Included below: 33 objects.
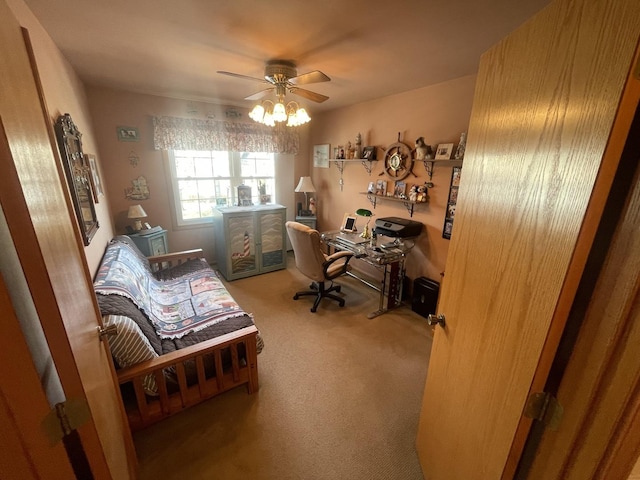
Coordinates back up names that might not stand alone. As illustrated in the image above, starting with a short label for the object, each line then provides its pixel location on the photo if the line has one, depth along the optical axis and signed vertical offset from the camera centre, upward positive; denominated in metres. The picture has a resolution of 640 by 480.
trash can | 2.73 -1.29
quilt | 1.78 -1.09
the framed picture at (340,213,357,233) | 3.41 -0.70
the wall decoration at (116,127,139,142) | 3.04 +0.35
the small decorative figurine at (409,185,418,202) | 2.88 -0.26
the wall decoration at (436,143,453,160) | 2.48 +0.18
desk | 2.71 -0.92
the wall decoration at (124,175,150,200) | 3.21 -0.30
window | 3.58 -0.16
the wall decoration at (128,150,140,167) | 3.15 +0.07
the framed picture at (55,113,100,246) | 1.61 -0.07
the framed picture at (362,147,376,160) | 3.28 +0.19
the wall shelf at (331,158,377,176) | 3.39 +0.10
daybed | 1.43 -1.10
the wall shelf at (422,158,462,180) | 2.41 +0.07
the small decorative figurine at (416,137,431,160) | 2.66 +0.19
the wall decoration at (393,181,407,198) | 3.03 -0.22
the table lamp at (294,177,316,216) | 4.03 -0.27
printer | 2.80 -0.61
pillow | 1.37 -0.92
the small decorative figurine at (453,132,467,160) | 2.30 +0.20
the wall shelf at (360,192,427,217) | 2.95 -0.36
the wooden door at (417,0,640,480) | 0.53 -0.09
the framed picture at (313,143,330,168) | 4.08 +0.20
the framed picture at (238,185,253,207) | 3.79 -0.41
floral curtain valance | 3.25 +0.40
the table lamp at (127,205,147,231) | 3.08 -0.55
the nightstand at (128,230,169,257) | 3.06 -0.89
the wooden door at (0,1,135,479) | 0.54 -0.18
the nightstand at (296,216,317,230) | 4.25 -0.83
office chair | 2.66 -0.93
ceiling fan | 2.02 +0.68
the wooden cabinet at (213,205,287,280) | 3.47 -0.97
